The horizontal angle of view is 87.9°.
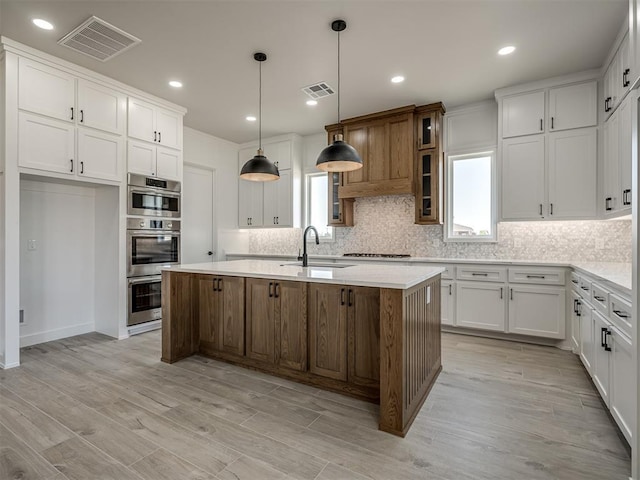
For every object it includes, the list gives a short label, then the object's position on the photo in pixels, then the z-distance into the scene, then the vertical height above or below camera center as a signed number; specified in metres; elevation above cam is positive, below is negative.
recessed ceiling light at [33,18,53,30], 2.79 +1.84
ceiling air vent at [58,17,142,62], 2.84 +1.82
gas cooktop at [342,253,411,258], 4.86 -0.23
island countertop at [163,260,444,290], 2.22 -0.27
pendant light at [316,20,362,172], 2.83 +0.75
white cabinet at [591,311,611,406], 2.21 -0.83
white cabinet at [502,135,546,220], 3.85 +0.73
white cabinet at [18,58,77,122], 3.18 +1.50
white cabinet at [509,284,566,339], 3.59 -0.79
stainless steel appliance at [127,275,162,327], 4.12 -0.77
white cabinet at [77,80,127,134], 3.61 +1.51
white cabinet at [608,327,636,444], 1.73 -0.82
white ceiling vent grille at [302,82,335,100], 3.92 +1.82
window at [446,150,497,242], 4.44 +0.57
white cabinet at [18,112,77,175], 3.17 +0.96
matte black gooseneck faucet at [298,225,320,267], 3.25 -0.20
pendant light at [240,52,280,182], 3.30 +0.71
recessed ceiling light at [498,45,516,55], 3.14 +1.82
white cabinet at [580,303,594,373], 2.66 -0.82
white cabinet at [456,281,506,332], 3.90 -0.79
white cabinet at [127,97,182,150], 4.12 +1.52
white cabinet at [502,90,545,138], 3.83 +1.48
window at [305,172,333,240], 5.83 +0.66
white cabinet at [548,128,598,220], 3.59 +0.73
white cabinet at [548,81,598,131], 3.58 +1.47
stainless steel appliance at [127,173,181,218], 4.11 +0.57
